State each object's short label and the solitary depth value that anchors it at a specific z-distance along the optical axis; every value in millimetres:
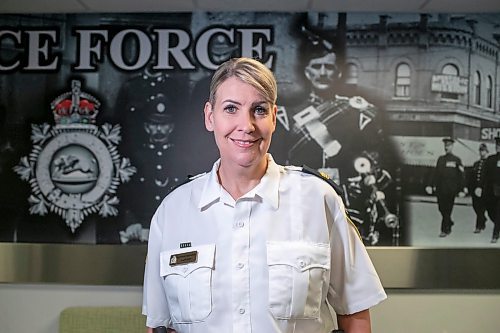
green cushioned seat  3152
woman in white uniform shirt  1711
